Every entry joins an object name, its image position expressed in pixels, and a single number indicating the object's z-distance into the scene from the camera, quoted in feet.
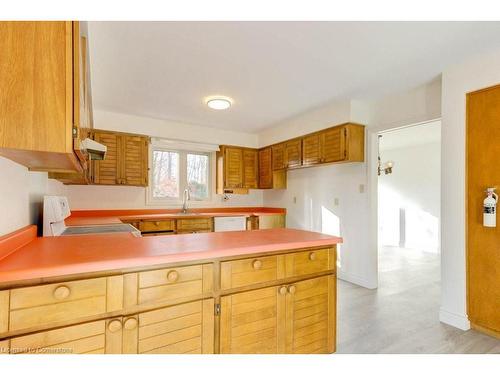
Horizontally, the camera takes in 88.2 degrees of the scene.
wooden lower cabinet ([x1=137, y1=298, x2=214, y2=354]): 3.77
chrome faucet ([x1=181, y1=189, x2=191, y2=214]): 14.07
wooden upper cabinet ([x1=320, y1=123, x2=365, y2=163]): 10.62
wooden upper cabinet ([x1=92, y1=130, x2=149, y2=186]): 11.53
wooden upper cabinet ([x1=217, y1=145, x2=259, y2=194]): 14.98
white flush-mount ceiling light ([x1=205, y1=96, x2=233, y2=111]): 10.28
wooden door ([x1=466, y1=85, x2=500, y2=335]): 6.81
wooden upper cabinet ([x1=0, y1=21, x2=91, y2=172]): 3.04
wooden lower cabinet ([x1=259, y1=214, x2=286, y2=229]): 14.48
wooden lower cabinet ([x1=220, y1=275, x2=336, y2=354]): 4.45
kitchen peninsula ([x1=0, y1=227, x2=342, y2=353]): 3.18
